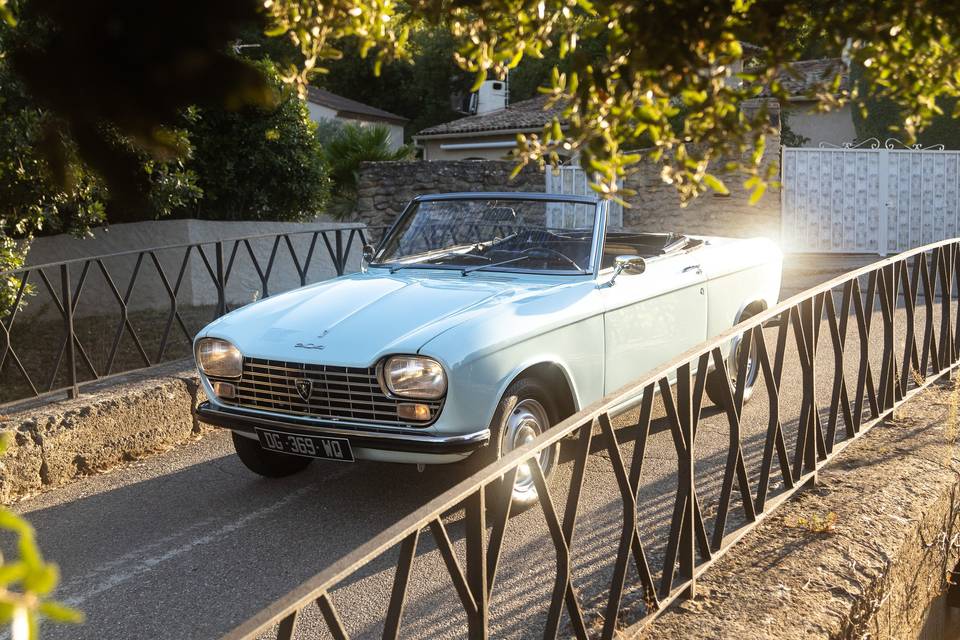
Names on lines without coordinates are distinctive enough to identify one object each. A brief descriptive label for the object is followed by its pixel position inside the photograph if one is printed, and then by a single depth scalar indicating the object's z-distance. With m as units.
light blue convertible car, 4.83
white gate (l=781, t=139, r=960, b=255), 16.67
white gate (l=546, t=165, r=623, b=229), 15.80
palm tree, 20.06
